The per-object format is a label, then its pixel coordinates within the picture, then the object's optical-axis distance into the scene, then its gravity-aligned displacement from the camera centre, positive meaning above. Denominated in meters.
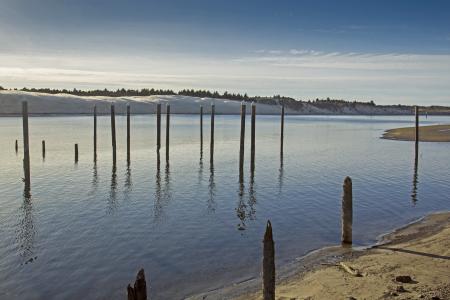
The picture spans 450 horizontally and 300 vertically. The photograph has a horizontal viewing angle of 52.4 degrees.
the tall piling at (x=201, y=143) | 33.58 -2.83
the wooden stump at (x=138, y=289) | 6.16 -2.49
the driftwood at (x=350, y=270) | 8.75 -3.14
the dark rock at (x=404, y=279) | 8.08 -2.96
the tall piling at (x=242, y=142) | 23.71 -1.84
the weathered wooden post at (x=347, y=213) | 11.47 -2.59
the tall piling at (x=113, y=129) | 26.98 -1.47
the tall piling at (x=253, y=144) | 25.41 -2.11
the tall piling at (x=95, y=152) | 28.92 -3.10
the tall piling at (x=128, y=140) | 27.76 -2.18
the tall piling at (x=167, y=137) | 28.93 -2.01
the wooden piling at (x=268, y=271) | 6.91 -2.47
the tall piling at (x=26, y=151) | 19.44 -2.03
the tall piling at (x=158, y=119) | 31.24 -0.87
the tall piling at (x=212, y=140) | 27.34 -2.07
